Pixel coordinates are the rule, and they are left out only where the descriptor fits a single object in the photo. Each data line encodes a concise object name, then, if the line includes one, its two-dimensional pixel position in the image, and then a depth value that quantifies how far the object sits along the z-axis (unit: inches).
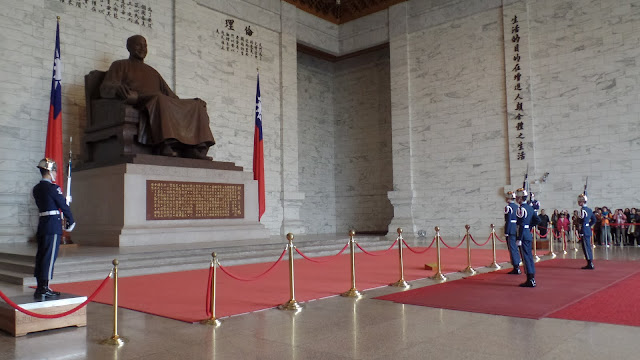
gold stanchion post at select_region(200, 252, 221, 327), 133.4
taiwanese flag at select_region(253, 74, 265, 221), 416.8
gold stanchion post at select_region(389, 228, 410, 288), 196.1
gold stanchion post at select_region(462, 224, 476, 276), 235.4
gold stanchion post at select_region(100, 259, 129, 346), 116.0
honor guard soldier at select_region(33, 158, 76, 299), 139.0
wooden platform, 122.0
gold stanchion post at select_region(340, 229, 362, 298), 174.8
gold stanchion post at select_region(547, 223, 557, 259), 304.0
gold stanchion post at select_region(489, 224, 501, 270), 254.4
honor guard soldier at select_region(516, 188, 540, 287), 189.3
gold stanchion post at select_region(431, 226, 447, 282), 214.1
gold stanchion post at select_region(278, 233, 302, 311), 154.0
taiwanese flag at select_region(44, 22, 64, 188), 309.3
